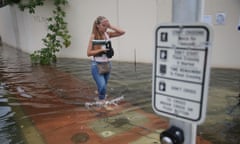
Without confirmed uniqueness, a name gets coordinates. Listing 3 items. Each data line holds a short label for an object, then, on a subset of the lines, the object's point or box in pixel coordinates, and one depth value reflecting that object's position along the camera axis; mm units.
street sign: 994
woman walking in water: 4367
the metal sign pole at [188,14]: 1025
